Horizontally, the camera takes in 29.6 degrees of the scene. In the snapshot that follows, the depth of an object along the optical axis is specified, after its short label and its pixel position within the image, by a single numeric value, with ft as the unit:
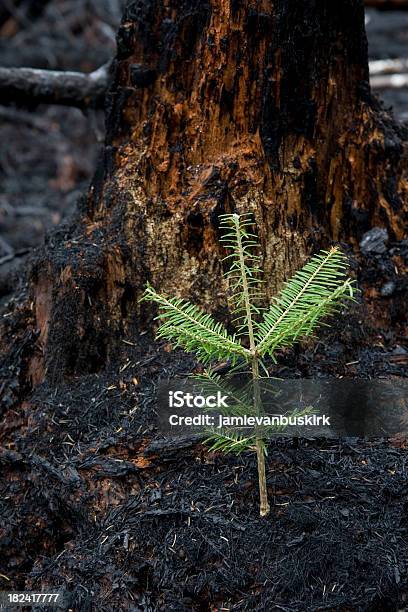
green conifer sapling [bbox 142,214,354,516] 6.35
